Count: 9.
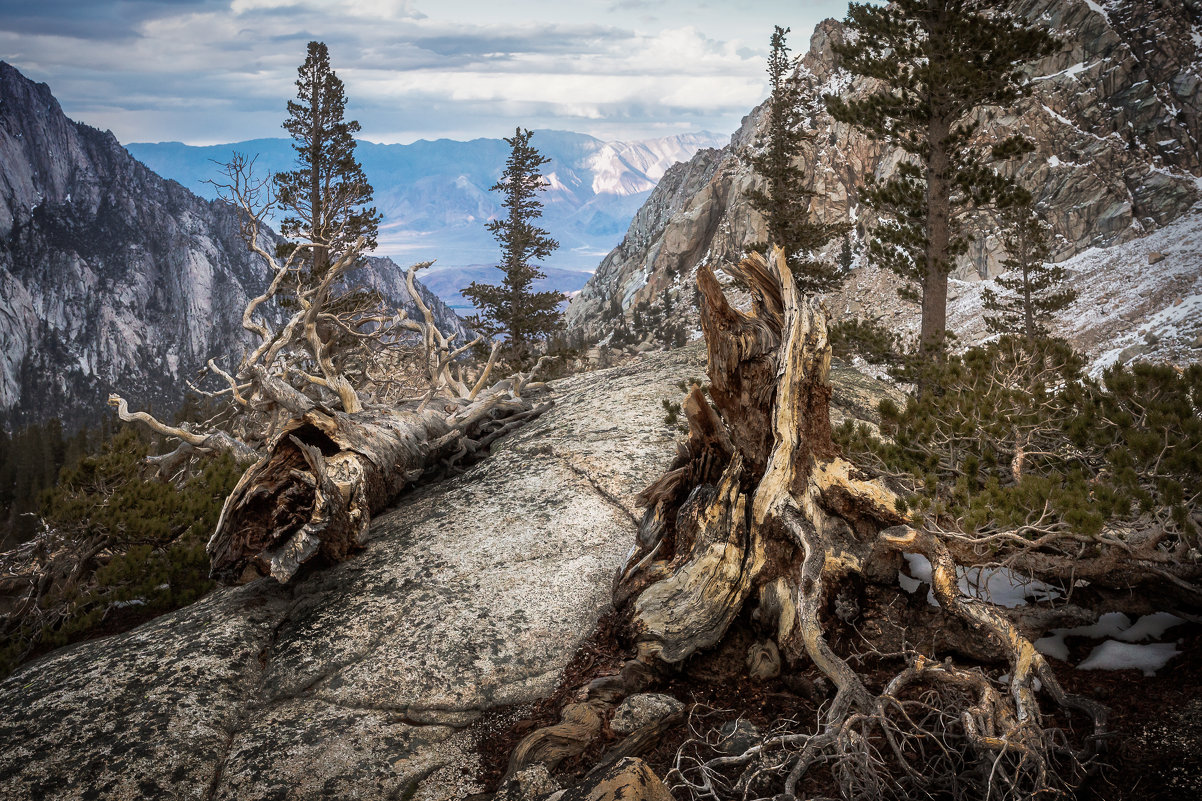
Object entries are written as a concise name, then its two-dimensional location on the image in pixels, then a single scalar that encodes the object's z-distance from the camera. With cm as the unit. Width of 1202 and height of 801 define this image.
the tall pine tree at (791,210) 2323
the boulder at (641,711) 433
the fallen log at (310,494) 635
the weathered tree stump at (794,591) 350
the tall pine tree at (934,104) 1352
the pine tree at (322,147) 2417
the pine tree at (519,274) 3038
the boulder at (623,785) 354
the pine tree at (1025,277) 3150
